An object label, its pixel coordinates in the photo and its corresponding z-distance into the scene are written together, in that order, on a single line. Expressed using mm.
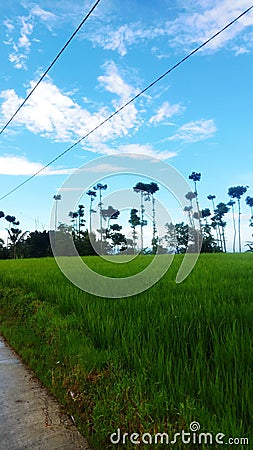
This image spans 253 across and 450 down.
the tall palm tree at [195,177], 22634
